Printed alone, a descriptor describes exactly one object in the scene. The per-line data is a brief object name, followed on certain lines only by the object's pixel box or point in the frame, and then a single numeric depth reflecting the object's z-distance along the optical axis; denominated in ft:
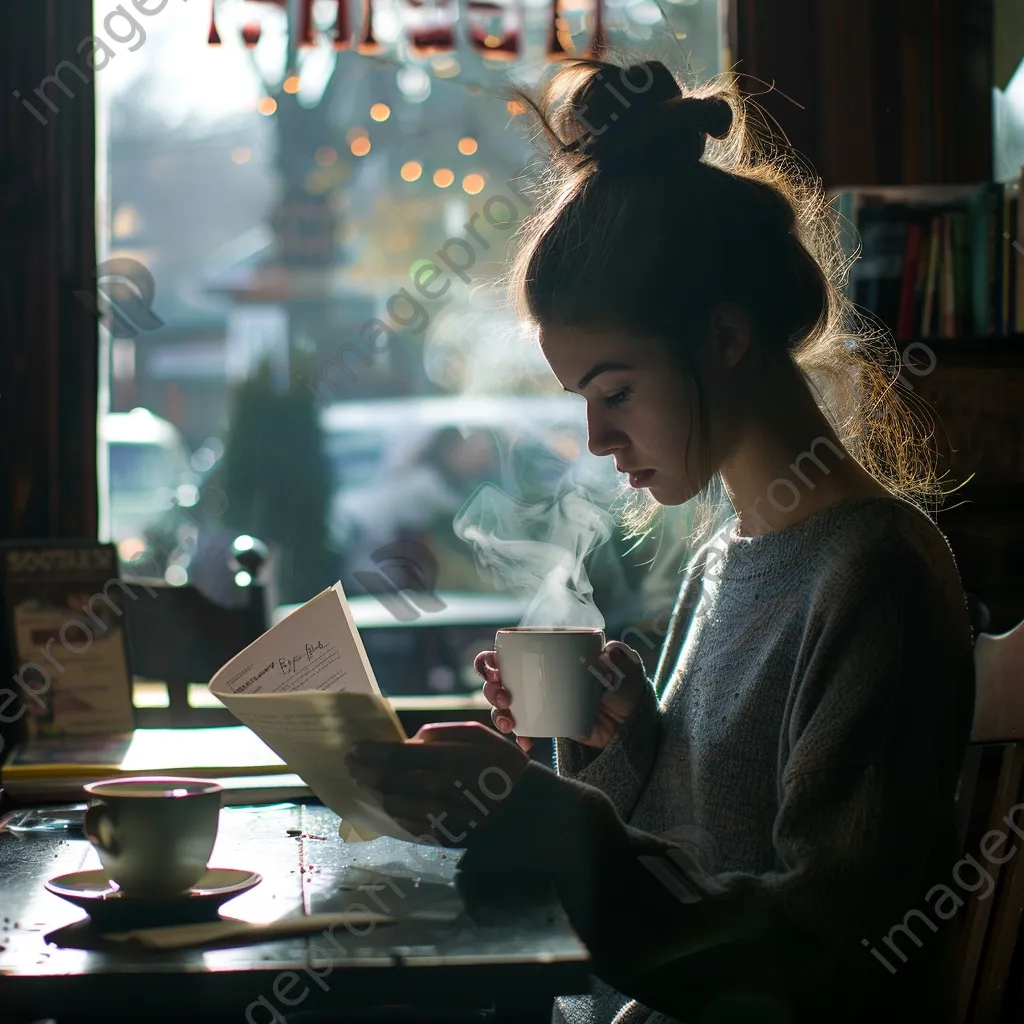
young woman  2.82
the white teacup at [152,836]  2.74
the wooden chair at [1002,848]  3.94
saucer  2.68
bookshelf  7.43
